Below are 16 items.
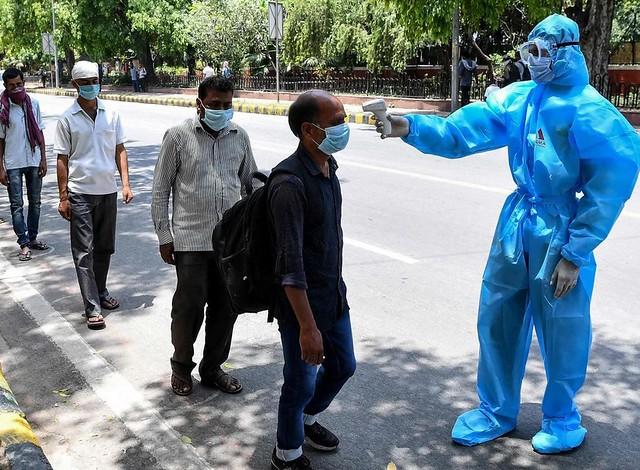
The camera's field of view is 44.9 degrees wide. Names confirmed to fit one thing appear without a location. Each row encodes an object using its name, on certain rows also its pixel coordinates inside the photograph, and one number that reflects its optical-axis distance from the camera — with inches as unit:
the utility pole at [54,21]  1521.9
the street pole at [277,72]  920.3
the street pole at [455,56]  740.6
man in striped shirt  156.9
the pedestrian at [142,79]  1499.8
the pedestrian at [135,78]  1476.4
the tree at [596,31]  669.3
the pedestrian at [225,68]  1191.6
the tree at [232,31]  1354.6
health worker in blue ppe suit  126.0
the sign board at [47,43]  1473.9
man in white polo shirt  207.3
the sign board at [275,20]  904.3
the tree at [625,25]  1082.1
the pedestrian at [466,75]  794.8
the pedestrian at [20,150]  272.8
